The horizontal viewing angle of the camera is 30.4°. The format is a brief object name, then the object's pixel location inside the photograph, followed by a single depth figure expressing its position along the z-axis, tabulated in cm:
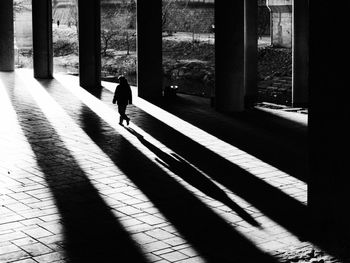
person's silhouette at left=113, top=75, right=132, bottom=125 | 1588
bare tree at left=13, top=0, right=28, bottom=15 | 4739
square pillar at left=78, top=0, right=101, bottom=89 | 2480
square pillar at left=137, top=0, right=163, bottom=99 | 2136
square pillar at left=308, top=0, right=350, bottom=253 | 759
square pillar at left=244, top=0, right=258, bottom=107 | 2422
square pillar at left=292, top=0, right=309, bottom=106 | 2306
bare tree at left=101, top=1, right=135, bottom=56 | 5543
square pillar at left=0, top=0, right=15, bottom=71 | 3131
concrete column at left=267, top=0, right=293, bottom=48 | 4662
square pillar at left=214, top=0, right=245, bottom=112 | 1828
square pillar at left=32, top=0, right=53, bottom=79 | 2828
